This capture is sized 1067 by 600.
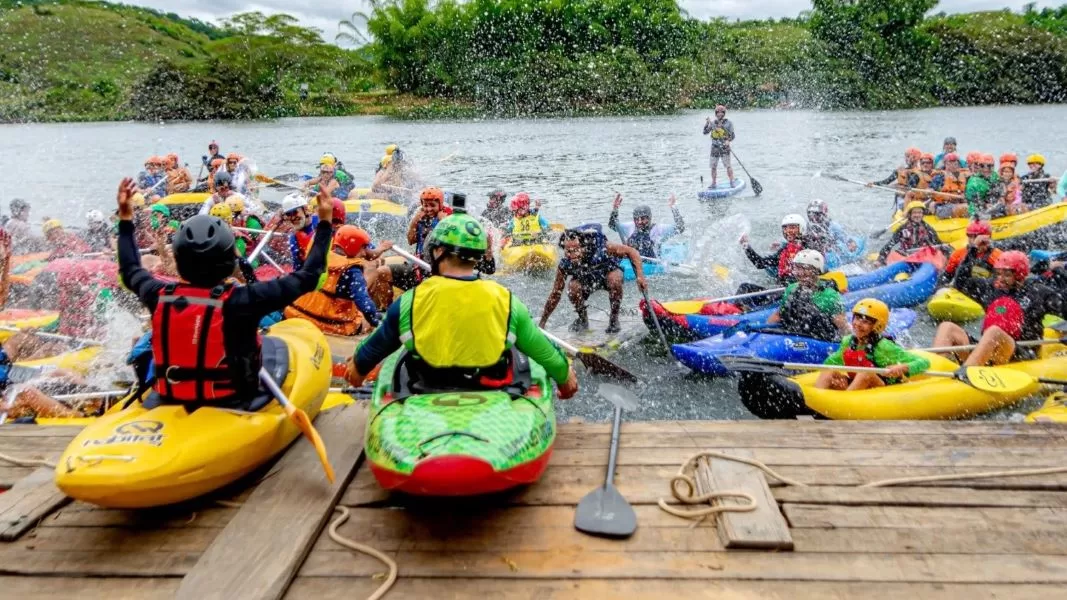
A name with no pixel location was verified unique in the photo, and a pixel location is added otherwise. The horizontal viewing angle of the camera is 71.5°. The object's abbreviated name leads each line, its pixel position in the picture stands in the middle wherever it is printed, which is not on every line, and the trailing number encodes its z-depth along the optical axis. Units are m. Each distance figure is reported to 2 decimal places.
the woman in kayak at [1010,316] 6.32
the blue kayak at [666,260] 11.32
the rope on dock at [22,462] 3.58
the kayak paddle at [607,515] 2.89
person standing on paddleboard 18.33
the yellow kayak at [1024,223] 11.47
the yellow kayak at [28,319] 7.51
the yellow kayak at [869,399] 5.44
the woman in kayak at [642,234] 11.06
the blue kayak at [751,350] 6.68
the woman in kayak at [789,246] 8.51
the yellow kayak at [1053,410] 5.38
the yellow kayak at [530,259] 11.40
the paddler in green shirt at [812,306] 6.77
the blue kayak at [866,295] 7.68
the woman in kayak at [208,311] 3.11
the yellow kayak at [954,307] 8.72
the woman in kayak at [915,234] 10.85
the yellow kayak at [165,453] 2.87
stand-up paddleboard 18.50
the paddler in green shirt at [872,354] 5.46
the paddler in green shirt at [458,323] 3.30
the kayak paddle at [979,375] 5.34
